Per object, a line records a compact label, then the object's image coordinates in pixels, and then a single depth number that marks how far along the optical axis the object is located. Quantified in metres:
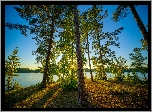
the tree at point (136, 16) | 5.47
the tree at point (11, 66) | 17.62
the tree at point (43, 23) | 6.16
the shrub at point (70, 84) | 6.37
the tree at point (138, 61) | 18.95
